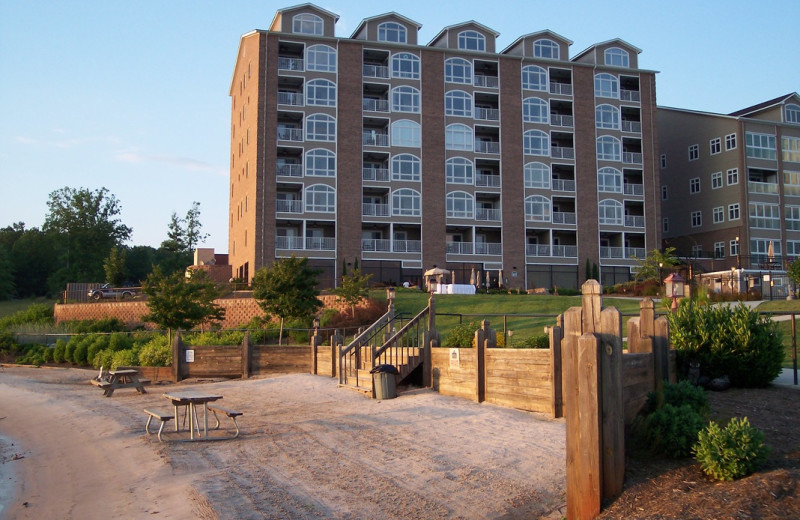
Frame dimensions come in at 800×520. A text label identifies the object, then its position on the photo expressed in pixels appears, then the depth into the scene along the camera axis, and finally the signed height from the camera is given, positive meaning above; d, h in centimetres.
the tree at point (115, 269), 6109 +288
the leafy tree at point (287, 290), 3042 +51
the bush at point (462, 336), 1658 -79
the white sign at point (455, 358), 1552 -121
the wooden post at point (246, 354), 2497 -178
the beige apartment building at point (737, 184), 5931 +984
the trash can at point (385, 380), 1662 -181
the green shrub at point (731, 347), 1148 -74
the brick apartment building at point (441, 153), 5216 +1126
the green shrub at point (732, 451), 722 -151
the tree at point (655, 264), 4462 +233
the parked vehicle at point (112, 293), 5044 +72
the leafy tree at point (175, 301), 2953 +8
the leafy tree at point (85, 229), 8338 +872
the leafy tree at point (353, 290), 3338 +57
